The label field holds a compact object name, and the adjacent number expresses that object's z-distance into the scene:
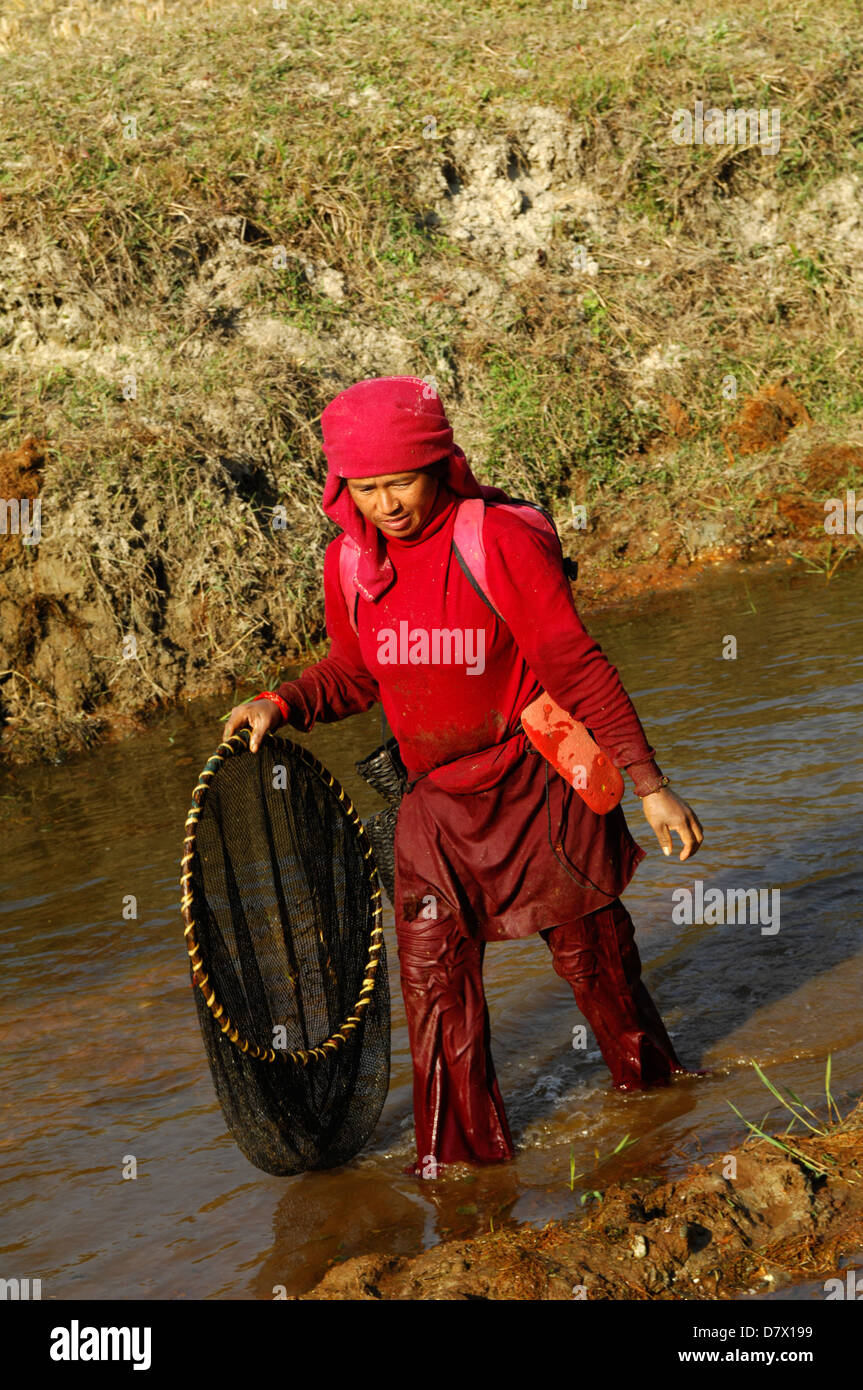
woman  3.29
